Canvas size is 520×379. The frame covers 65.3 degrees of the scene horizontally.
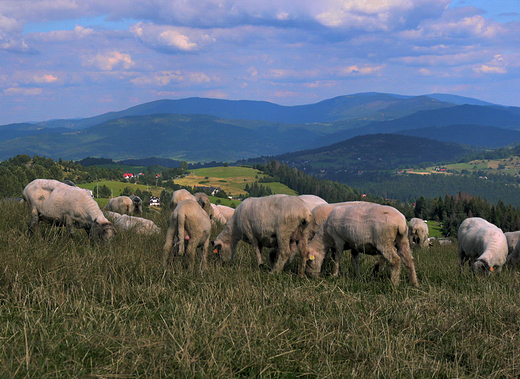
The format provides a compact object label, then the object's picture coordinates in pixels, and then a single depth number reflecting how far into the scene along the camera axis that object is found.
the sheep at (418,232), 20.67
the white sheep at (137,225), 14.68
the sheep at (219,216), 20.17
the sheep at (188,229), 9.85
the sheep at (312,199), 14.96
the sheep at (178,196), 14.90
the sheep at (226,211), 22.60
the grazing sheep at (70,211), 12.40
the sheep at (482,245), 12.13
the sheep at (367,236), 9.12
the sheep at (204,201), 14.73
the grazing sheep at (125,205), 27.05
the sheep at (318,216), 12.19
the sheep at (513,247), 13.59
